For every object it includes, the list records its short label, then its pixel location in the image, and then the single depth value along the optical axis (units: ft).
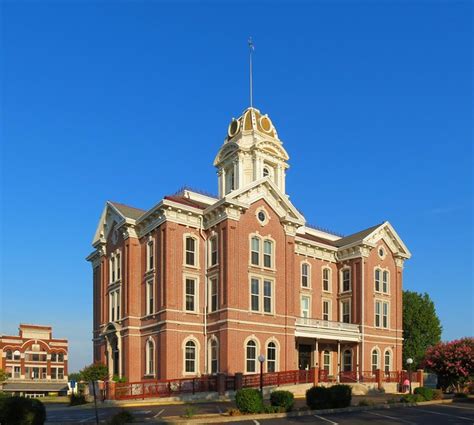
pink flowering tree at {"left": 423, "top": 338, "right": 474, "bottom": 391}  124.26
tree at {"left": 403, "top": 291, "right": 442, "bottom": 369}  236.63
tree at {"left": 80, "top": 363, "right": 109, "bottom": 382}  135.85
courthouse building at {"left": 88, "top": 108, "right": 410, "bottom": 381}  129.90
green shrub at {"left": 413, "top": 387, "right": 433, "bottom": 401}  106.96
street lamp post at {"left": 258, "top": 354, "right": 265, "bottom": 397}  98.30
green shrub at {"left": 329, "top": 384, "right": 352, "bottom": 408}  91.56
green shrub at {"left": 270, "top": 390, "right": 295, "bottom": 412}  86.89
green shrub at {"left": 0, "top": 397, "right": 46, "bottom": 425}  61.41
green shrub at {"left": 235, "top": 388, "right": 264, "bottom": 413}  83.76
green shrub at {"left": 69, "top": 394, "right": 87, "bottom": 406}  122.11
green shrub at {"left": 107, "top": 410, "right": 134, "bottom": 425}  71.00
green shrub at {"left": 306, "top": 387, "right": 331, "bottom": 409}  90.22
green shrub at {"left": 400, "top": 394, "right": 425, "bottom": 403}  102.99
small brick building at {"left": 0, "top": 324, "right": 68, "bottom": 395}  337.93
